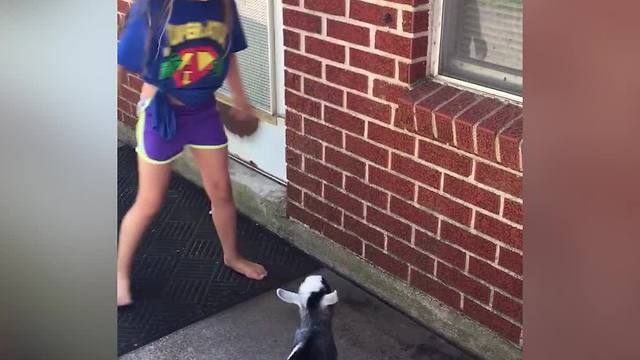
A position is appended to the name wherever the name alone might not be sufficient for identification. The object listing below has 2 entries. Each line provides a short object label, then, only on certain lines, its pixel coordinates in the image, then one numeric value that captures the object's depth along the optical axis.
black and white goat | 1.29
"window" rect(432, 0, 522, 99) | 1.58
